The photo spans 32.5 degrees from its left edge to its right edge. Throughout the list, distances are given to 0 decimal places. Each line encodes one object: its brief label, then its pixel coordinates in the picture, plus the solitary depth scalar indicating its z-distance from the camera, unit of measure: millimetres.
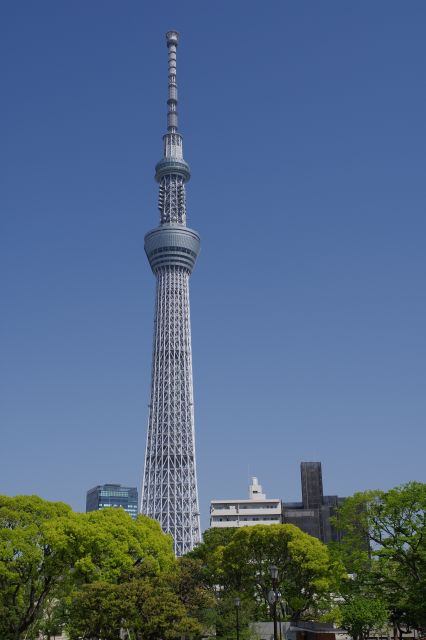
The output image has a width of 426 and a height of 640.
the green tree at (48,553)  42875
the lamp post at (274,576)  32281
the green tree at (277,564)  60469
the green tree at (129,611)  41594
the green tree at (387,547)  43719
